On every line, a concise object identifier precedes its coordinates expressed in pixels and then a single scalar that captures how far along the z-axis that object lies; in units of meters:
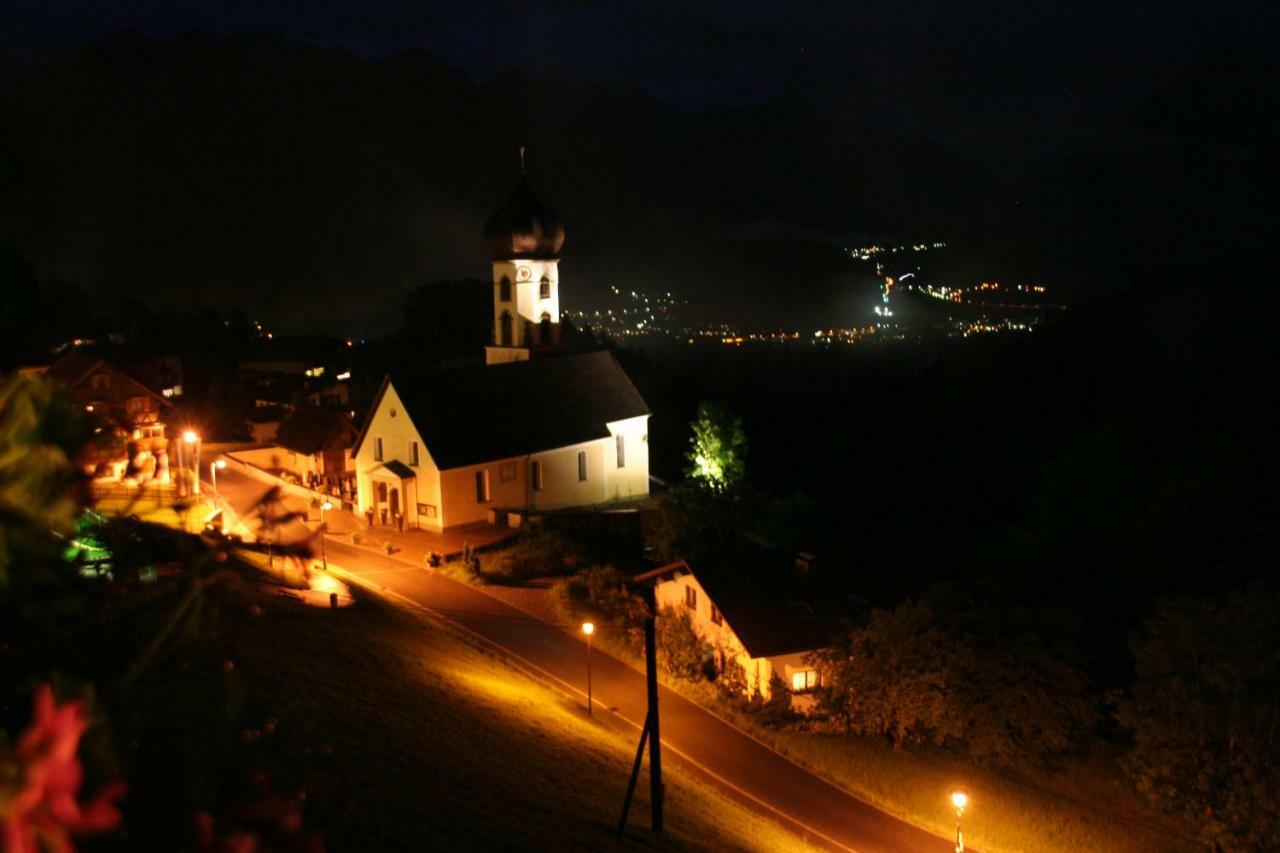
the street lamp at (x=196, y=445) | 26.29
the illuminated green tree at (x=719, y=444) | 41.66
